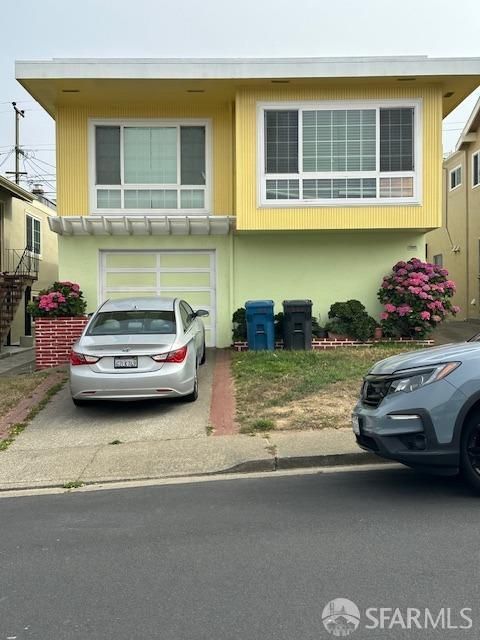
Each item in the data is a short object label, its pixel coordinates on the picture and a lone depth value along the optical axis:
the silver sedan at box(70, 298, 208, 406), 7.86
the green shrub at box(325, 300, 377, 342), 12.85
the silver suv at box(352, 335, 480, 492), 4.66
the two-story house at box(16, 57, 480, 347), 12.12
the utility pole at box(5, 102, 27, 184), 30.88
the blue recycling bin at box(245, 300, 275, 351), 12.24
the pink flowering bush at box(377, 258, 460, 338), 12.53
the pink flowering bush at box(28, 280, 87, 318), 12.30
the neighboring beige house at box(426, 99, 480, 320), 20.08
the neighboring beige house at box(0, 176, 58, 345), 17.33
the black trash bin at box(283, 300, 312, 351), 12.27
